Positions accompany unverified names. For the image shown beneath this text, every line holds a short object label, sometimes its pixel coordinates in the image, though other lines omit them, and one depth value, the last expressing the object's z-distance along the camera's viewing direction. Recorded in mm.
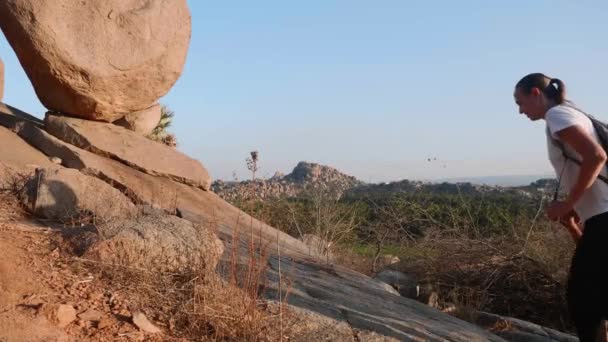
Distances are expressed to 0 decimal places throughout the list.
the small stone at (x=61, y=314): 2904
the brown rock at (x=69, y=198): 4789
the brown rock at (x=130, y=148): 7461
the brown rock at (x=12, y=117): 7723
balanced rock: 6887
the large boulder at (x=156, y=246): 3533
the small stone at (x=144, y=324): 2982
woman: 2900
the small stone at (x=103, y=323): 2942
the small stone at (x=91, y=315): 3009
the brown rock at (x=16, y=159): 5617
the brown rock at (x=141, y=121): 8438
